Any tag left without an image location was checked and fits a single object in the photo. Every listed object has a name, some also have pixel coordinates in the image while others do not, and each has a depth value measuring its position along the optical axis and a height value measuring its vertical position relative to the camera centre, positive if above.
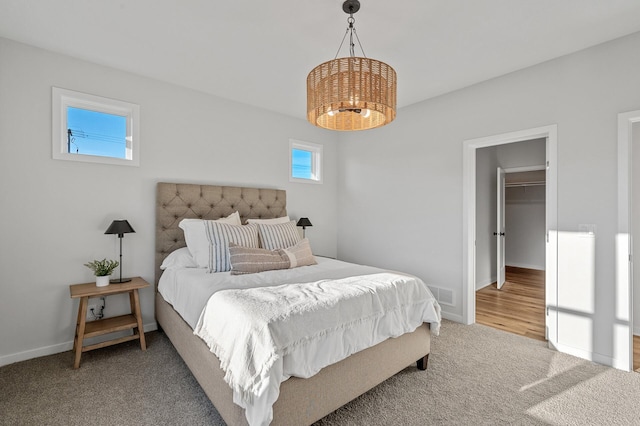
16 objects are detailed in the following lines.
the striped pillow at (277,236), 2.98 -0.25
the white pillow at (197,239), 2.68 -0.26
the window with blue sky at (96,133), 2.76 +0.78
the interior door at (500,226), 4.59 -0.23
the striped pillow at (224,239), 2.58 -0.25
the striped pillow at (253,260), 2.46 -0.42
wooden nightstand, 2.34 -0.98
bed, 1.52 -0.94
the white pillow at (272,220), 3.35 -0.10
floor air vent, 3.46 -0.99
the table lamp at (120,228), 2.62 -0.14
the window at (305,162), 4.33 +0.79
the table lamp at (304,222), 4.05 -0.14
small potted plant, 2.57 -0.52
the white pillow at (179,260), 2.74 -0.46
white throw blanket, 1.35 -0.64
